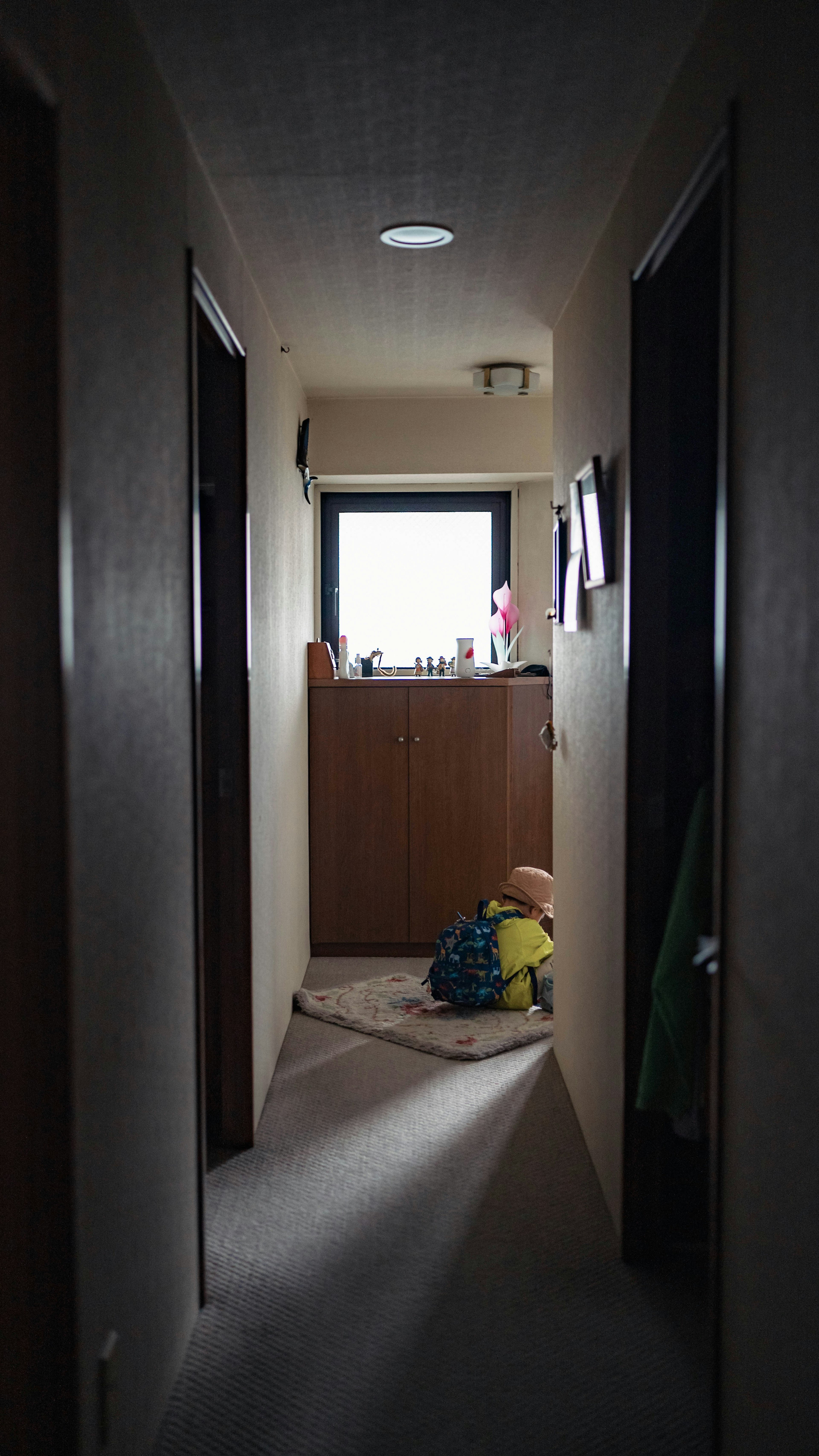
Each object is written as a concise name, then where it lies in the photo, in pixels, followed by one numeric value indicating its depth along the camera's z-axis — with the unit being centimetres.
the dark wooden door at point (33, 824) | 138
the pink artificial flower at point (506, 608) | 540
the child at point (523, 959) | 427
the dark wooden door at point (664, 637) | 241
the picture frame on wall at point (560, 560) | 354
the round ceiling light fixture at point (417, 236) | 287
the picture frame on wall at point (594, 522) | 269
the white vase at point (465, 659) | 520
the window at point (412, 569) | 552
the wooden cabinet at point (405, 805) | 498
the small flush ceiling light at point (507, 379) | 444
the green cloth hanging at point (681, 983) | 210
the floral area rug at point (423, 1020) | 386
